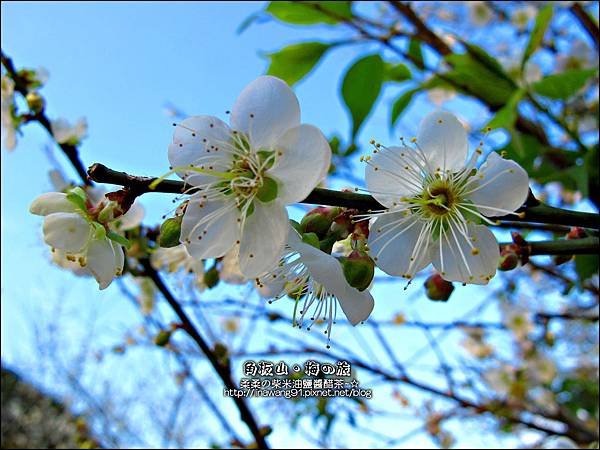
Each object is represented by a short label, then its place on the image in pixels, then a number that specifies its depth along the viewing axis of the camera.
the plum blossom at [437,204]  0.08
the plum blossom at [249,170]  0.07
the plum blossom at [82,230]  0.08
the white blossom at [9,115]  0.16
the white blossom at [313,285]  0.07
